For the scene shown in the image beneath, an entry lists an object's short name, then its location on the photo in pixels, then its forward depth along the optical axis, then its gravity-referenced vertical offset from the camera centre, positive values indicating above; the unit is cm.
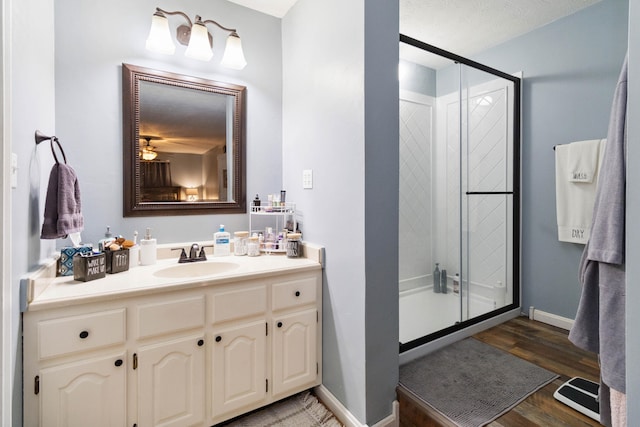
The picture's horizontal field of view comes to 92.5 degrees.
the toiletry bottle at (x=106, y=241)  157 -16
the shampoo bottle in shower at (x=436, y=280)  284 -66
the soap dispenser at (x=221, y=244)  197 -22
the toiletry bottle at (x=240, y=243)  199 -21
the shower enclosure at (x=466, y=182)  256 +24
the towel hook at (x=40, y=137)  131 +32
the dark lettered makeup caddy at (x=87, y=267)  139 -26
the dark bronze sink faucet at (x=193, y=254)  184 -27
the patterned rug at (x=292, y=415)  162 -112
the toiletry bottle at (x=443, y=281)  277 -66
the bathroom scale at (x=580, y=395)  142 -92
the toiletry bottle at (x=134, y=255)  167 -25
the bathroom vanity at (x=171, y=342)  119 -60
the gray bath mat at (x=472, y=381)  147 -94
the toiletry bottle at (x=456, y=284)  258 -63
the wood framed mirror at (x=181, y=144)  181 +42
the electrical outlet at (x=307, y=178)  193 +21
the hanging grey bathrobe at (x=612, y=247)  77 -10
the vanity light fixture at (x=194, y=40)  176 +104
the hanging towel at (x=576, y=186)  213 +18
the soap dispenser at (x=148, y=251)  173 -23
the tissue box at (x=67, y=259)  147 -23
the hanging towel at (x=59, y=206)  133 +2
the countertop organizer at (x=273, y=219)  207 -6
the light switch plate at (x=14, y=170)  102 +14
